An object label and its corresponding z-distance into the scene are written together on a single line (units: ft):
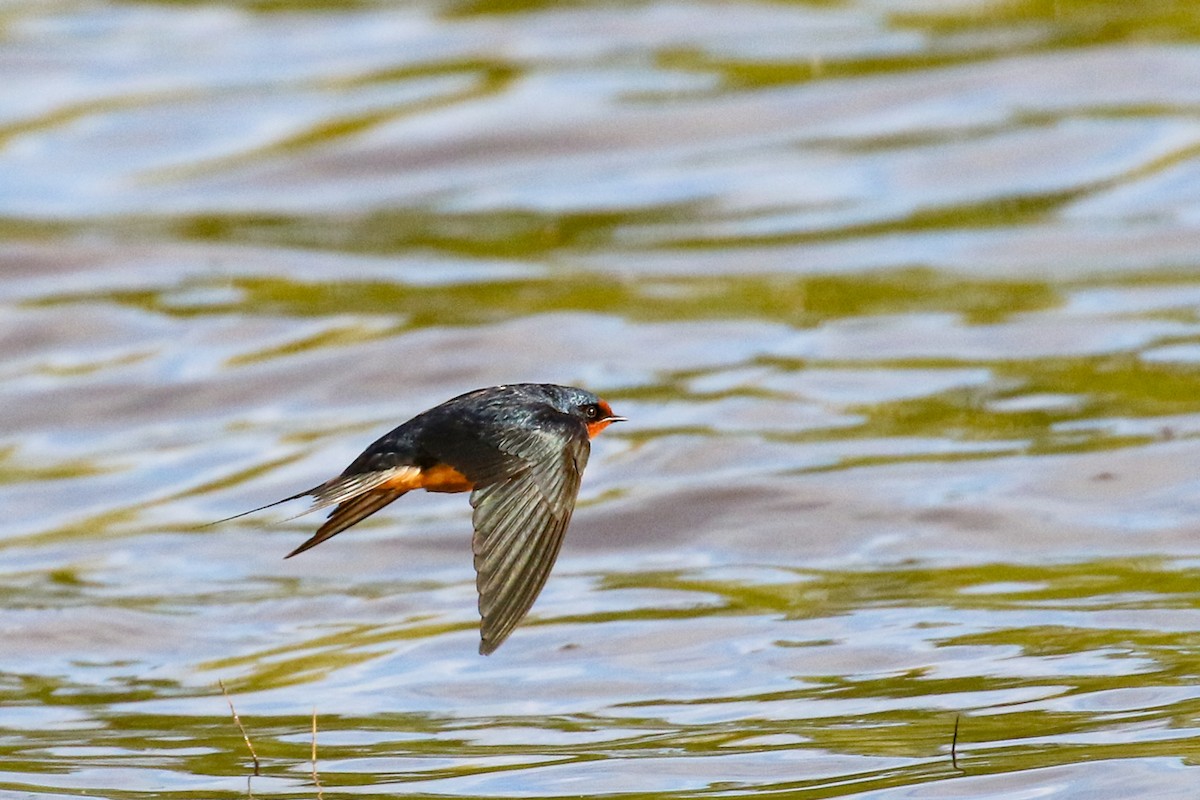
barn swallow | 27.99
